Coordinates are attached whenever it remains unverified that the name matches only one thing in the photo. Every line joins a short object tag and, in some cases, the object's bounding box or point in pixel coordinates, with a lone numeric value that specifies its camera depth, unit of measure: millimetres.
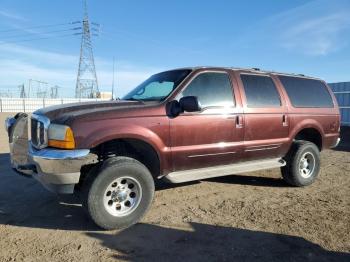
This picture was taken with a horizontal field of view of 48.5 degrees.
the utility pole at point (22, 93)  37588
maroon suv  4418
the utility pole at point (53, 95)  42644
